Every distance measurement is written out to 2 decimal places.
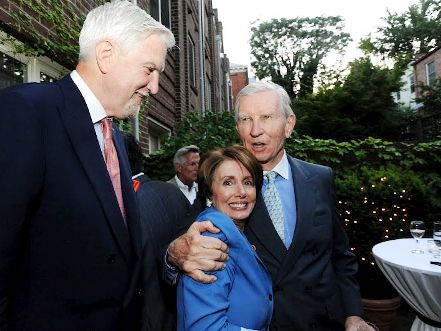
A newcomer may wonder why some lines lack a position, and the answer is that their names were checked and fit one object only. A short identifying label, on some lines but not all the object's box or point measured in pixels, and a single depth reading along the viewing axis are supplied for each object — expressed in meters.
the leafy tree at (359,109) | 17.36
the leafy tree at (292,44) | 45.88
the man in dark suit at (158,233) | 1.75
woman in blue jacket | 1.35
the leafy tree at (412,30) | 43.97
